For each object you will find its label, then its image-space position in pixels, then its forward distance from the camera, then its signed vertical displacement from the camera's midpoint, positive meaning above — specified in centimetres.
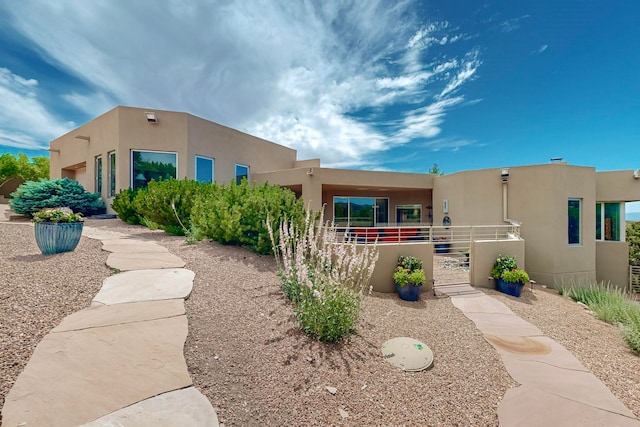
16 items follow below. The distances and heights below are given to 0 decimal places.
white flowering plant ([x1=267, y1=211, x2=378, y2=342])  306 -110
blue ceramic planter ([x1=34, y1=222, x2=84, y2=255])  435 -37
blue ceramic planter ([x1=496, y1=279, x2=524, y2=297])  699 -203
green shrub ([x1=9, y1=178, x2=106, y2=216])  1010 +71
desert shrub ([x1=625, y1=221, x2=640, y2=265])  1242 -124
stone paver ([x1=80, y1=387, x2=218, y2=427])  160 -135
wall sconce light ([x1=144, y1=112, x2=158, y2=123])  1046 +409
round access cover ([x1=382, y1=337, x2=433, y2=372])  308 -181
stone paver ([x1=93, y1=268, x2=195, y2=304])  309 -98
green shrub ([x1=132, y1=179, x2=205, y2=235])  711 +33
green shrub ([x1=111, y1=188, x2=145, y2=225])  905 +26
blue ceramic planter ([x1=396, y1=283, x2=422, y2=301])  570 -175
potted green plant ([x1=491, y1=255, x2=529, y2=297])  696 -169
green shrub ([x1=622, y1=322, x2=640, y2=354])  458 -228
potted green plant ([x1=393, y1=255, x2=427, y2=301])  570 -150
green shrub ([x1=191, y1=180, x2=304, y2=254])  547 +2
